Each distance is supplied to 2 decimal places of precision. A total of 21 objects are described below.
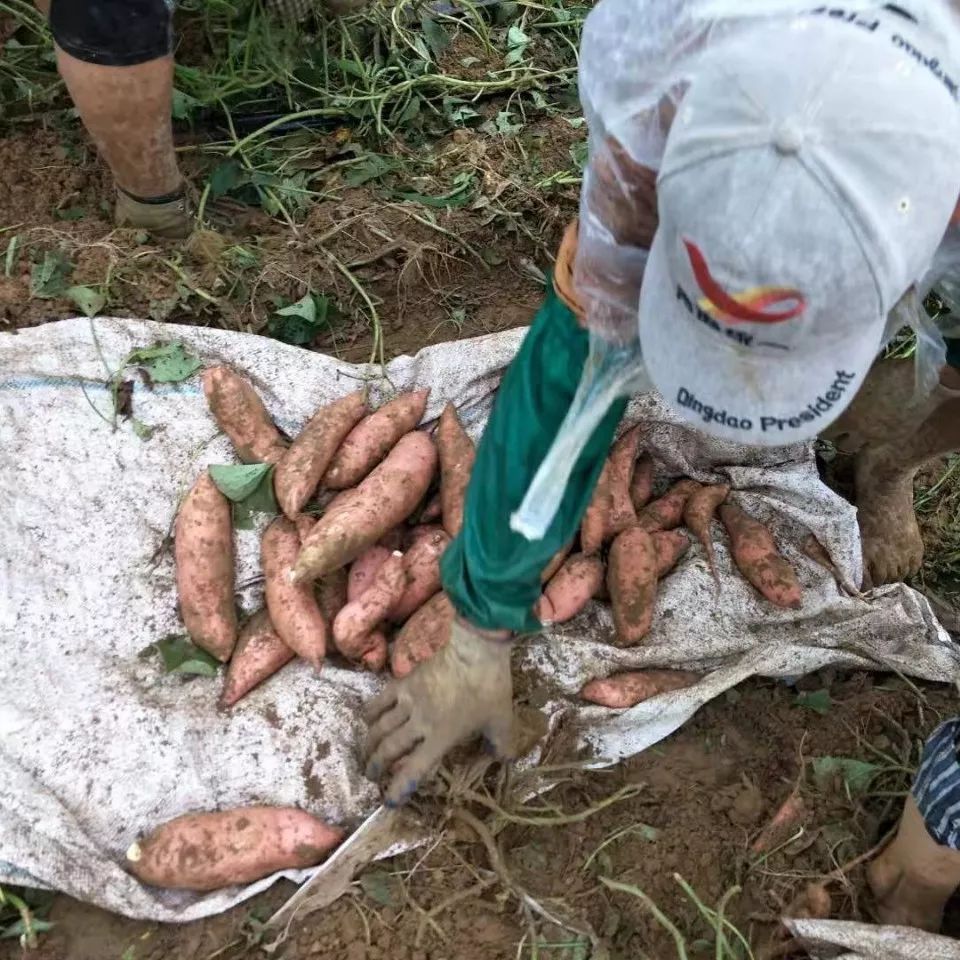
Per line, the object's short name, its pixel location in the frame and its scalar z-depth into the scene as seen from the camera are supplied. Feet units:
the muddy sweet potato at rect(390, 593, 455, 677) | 6.63
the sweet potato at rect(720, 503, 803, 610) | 7.32
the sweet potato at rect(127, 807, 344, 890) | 5.77
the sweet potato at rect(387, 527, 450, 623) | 7.02
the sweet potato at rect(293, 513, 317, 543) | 7.16
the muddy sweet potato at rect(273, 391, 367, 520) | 7.21
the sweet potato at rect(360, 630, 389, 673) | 6.78
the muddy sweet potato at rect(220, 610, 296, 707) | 6.61
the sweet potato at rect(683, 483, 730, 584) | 7.65
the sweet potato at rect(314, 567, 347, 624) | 7.07
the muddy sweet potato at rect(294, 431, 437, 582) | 6.82
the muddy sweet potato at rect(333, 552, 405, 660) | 6.68
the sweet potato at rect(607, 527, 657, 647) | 7.06
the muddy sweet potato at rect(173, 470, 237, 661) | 6.77
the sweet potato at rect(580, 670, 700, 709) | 6.73
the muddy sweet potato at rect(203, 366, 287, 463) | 7.59
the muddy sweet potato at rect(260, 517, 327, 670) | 6.68
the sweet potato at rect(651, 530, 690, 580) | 7.53
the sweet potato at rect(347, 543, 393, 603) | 7.06
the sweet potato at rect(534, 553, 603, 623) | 7.07
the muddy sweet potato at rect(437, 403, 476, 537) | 7.36
